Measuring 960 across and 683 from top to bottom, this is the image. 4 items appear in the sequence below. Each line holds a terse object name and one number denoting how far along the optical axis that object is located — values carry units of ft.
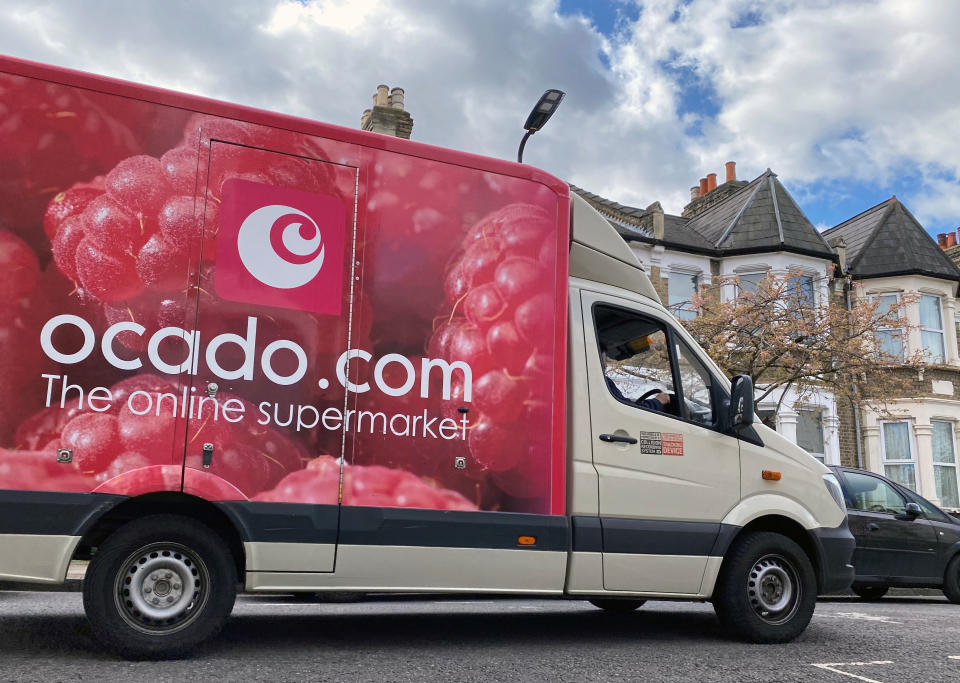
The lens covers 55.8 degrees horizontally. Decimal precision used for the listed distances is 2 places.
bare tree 55.62
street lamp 40.98
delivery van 16.06
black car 35.35
